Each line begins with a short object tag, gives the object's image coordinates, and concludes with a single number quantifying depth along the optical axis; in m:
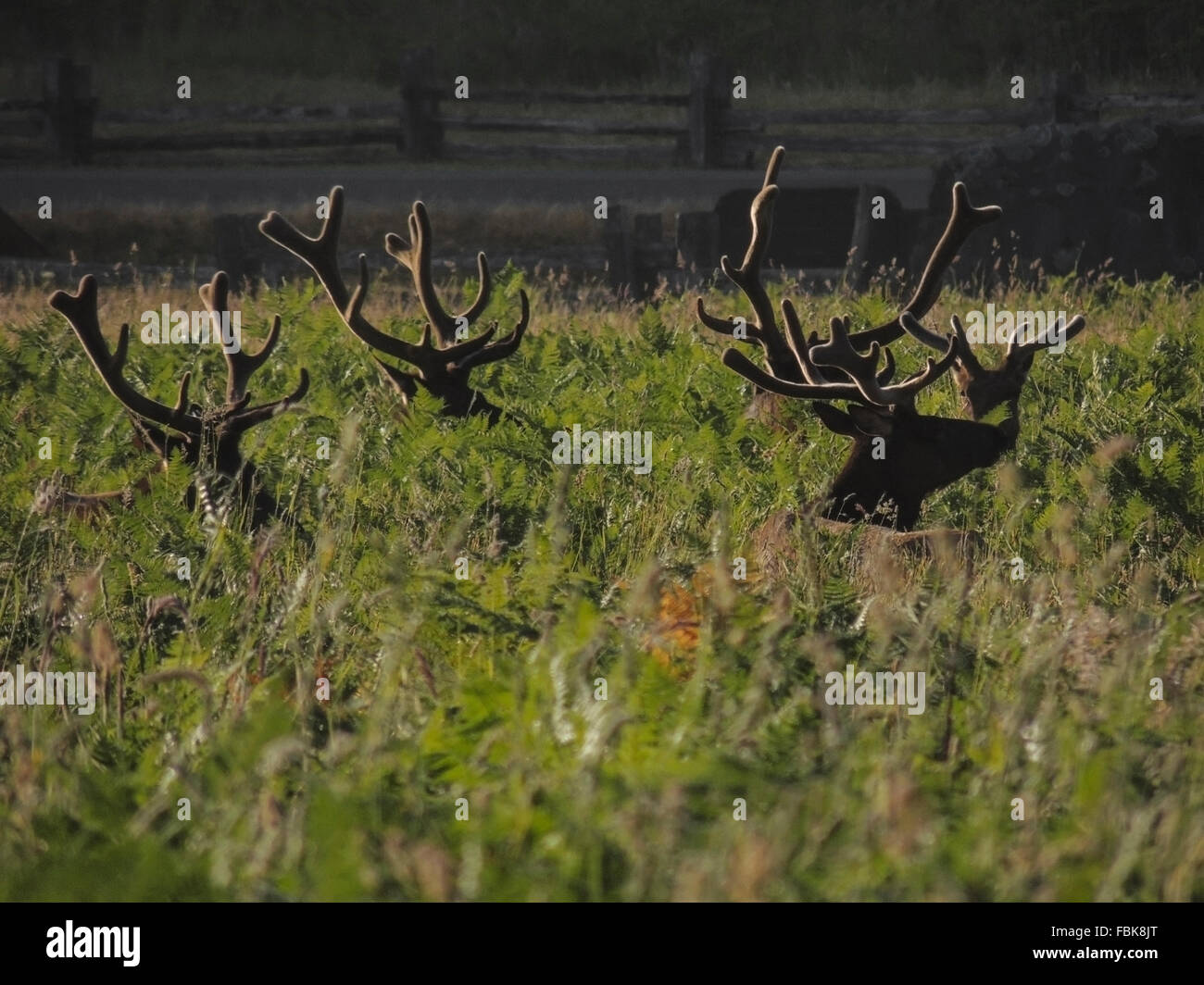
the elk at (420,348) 15.05
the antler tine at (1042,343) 13.02
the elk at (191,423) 12.36
